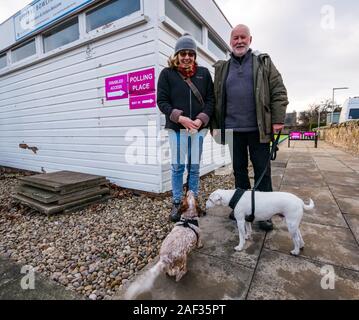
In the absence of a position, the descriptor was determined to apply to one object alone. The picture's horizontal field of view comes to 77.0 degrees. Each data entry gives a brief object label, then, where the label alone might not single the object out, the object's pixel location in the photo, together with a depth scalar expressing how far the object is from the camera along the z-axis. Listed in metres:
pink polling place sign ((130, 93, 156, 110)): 3.62
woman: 2.39
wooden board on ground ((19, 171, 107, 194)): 3.33
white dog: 1.86
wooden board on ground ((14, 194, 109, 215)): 3.19
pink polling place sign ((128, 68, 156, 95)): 3.59
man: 2.20
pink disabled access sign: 3.91
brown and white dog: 1.59
